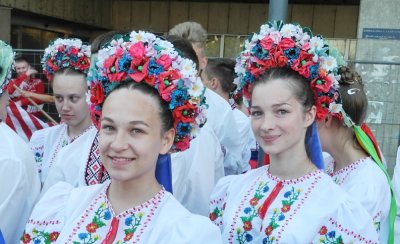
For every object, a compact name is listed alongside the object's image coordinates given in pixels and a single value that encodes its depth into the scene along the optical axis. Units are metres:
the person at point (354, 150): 2.92
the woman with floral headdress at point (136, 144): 2.13
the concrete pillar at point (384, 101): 6.27
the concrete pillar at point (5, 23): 10.19
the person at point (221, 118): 4.02
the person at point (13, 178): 2.71
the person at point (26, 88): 6.04
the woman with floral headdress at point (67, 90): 3.87
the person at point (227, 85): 5.12
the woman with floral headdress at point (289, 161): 2.43
